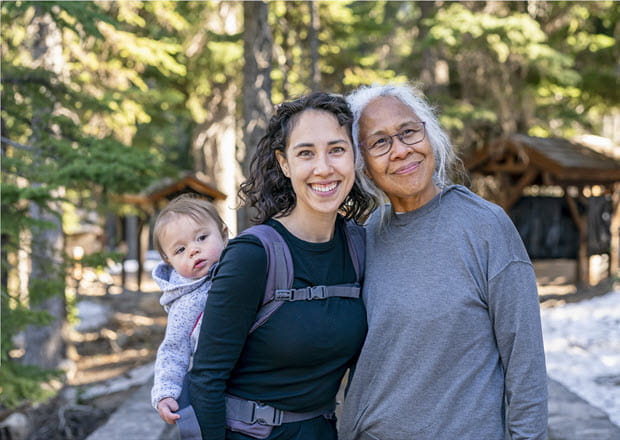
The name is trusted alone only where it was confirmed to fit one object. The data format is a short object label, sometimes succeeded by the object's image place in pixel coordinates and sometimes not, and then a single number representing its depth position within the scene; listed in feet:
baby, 7.32
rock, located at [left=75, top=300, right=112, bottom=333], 45.24
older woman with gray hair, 6.38
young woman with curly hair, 6.59
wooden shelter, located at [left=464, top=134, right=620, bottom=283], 35.22
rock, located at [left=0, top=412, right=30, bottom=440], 22.98
